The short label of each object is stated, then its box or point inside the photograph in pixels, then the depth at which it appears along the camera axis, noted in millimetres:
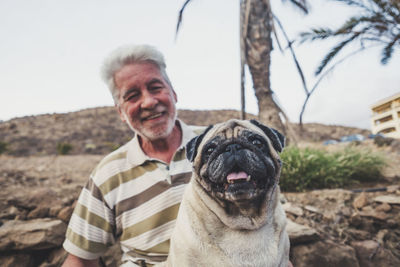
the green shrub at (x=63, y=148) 12180
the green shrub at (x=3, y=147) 11008
